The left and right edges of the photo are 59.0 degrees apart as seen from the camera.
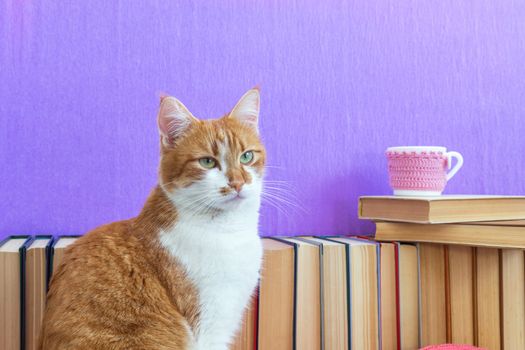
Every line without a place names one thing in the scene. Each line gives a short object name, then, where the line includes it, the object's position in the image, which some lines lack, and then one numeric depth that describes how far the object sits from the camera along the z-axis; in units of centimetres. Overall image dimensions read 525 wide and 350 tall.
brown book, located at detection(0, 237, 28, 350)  82
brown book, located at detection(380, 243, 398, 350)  100
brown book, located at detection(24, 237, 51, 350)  83
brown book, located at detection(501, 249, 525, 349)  99
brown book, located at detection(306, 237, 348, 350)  95
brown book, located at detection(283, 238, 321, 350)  93
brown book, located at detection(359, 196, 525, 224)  96
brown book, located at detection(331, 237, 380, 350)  96
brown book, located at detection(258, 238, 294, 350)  92
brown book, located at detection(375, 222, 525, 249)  95
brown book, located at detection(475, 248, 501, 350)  101
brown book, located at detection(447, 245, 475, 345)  103
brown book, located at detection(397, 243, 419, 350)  102
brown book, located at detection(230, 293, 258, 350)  91
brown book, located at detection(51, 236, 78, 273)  84
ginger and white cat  71
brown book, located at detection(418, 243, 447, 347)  104
